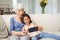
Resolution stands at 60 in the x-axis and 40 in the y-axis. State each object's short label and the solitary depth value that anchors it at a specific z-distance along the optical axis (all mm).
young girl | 1921
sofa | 2430
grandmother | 2152
